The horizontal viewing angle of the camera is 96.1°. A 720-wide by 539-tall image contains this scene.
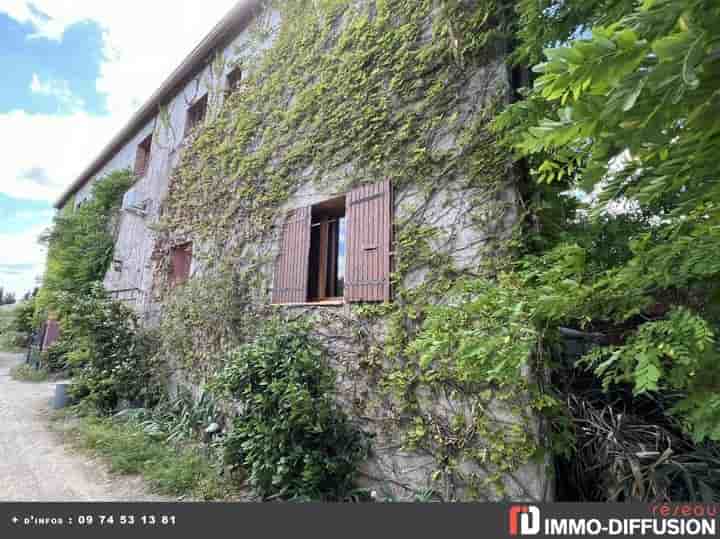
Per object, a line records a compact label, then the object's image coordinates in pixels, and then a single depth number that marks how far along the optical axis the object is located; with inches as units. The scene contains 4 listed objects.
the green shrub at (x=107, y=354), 218.5
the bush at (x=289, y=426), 111.7
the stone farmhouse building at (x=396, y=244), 102.4
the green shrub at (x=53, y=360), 325.9
